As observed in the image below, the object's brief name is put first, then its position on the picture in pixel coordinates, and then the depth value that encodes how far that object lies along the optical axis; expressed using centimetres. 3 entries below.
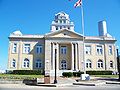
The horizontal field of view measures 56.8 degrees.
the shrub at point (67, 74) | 2013
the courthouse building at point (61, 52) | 2374
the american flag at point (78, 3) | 1407
